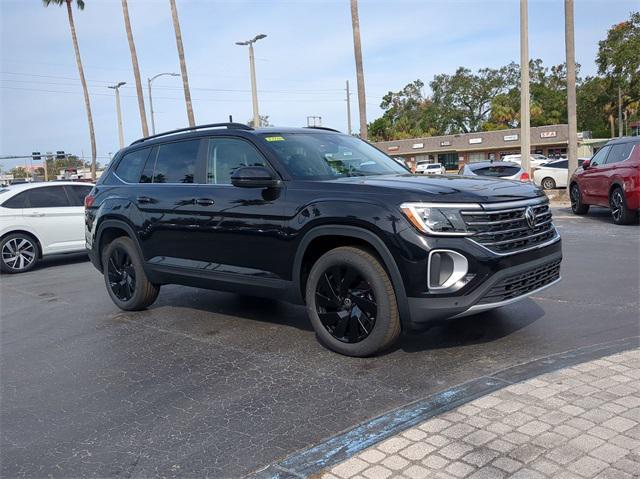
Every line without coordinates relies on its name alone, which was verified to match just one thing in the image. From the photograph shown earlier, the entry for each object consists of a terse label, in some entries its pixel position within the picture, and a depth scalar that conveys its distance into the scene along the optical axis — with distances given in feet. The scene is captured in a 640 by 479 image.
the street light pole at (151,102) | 124.98
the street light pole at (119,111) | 133.90
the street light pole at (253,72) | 95.61
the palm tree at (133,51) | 101.44
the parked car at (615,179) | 35.77
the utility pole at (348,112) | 205.77
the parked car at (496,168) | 56.95
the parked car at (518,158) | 118.48
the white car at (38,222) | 35.42
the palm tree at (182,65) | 93.74
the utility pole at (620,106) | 186.29
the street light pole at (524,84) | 60.64
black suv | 13.78
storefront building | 202.37
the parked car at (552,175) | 75.31
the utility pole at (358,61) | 80.23
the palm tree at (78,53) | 123.54
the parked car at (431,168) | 160.45
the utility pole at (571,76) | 61.36
